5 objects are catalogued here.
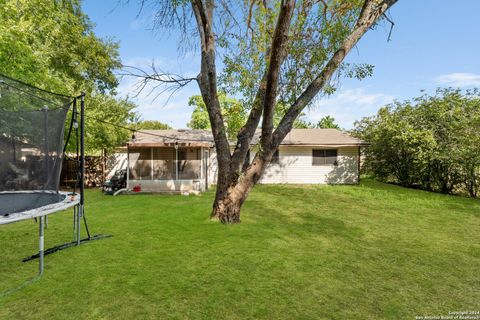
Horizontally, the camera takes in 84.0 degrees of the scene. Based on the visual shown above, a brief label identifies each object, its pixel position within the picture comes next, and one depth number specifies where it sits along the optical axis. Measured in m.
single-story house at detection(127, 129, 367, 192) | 11.44
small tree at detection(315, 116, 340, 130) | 34.25
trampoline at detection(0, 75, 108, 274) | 3.40
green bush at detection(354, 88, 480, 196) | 11.37
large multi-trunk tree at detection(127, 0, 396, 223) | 5.60
